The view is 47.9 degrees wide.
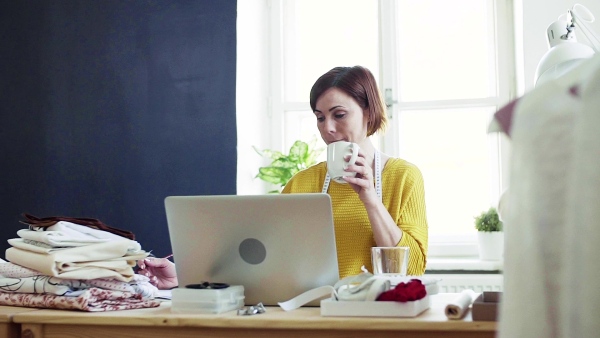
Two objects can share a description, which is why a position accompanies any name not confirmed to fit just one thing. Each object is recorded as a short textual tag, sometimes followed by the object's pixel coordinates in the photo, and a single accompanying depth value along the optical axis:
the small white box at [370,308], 1.23
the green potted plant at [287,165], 3.35
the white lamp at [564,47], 1.84
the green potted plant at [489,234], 3.24
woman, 2.05
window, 3.55
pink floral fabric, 1.48
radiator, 3.18
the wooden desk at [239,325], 1.18
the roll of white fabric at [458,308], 1.19
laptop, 1.41
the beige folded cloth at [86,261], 1.54
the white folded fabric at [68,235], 1.58
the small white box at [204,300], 1.35
